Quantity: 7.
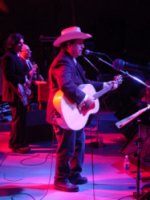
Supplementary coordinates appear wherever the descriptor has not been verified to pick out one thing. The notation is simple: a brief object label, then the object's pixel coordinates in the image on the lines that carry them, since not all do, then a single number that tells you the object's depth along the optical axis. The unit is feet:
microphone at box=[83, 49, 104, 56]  20.97
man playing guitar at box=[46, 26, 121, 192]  16.75
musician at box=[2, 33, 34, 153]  22.70
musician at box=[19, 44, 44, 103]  24.71
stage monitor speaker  19.89
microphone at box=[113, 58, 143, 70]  18.42
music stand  14.50
